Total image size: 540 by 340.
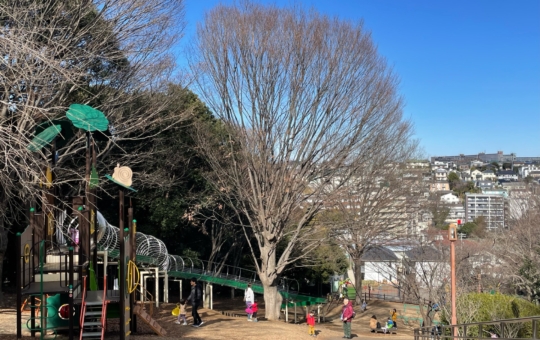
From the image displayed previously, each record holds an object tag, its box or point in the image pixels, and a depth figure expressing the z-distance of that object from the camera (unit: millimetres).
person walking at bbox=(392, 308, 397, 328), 24312
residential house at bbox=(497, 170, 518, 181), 194188
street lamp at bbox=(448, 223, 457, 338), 13680
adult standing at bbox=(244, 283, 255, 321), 17816
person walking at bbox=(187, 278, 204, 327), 14570
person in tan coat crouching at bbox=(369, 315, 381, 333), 21203
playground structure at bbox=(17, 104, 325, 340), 9543
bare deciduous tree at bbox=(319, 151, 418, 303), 26312
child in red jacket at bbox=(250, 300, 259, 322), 17742
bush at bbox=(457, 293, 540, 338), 16297
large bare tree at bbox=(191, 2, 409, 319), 18062
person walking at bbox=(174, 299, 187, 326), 15141
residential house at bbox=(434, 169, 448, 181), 175800
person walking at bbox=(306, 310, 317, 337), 16672
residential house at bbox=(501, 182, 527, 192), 170800
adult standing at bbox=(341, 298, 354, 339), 16281
